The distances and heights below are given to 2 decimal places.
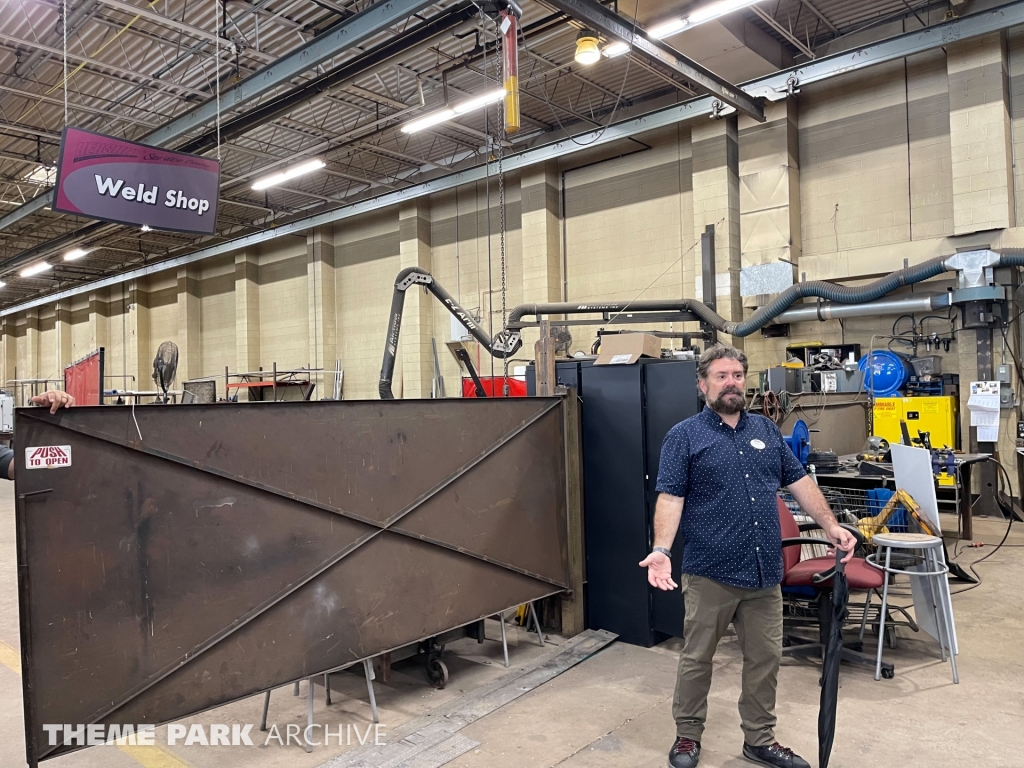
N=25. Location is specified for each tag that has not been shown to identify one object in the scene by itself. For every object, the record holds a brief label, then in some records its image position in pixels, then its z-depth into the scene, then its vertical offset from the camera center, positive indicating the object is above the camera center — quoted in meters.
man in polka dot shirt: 2.54 -0.59
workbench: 5.50 -0.80
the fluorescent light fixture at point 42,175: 11.49 +3.89
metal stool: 3.34 -0.94
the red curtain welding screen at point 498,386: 9.75 +0.11
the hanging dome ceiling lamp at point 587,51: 7.00 +3.44
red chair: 3.32 -0.95
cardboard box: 3.91 +0.24
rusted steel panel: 2.31 -0.58
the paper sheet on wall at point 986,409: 7.41 -0.31
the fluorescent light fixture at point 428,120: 8.98 +3.63
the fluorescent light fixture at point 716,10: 6.67 +3.74
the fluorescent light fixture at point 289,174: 10.62 +3.57
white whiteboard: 3.64 -0.52
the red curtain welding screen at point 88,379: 5.13 +0.22
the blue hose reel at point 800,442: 5.95 -0.49
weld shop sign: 5.11 +1.69
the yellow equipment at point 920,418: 7.74 -0.40
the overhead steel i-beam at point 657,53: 6.46 +3.54
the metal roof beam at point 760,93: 7.33 +3.72
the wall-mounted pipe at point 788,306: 6.48 +0.94
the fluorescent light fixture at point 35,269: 16.55 +3.33
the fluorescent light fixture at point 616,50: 7.14 +3.55
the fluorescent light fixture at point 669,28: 7.21 +3.81
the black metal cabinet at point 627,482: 3.77 -0.52
